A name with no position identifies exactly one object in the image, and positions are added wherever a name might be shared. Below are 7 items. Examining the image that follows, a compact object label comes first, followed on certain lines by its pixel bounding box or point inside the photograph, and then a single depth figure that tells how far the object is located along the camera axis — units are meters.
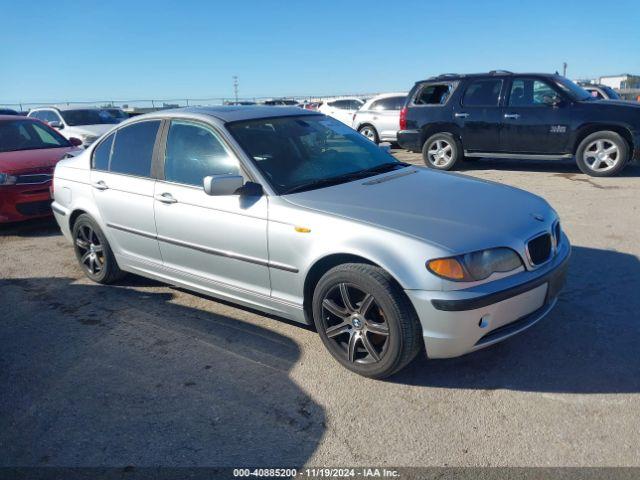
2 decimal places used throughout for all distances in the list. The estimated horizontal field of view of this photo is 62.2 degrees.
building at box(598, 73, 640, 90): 41.15
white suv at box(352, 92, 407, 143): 14.52
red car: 6.84
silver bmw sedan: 2.94
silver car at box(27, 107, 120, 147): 13.39
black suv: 8.87
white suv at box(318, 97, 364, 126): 18.56
